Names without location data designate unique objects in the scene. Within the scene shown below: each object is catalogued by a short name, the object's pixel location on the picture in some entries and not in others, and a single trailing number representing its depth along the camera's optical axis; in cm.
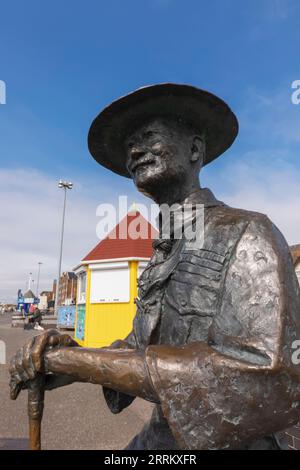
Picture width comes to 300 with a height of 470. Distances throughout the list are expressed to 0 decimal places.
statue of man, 104
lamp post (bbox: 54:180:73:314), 2430
